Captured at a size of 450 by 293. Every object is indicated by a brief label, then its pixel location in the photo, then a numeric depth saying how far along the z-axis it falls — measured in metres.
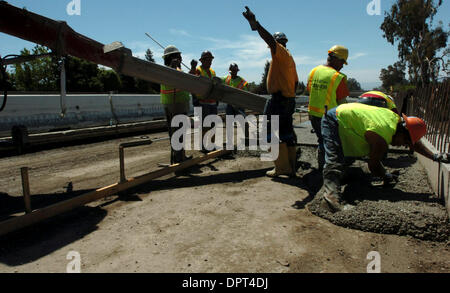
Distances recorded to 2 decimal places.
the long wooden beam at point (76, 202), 2.81
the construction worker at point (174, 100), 5.09
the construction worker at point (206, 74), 6.43
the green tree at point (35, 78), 40.34
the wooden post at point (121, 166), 3.82
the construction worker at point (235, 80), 7.92
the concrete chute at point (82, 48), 3.22
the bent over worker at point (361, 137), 3.15
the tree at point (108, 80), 41.28
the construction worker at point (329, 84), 4.26
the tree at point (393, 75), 36.16
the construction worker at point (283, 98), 4.24
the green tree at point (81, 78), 38.34
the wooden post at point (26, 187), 2.88
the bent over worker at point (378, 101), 4.28
